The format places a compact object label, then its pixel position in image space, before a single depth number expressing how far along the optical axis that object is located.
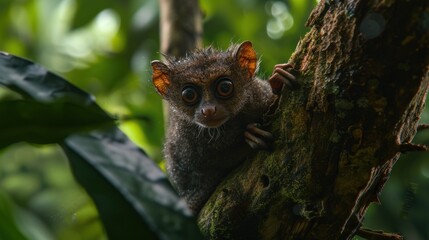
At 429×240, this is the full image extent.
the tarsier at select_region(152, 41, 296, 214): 1.09
